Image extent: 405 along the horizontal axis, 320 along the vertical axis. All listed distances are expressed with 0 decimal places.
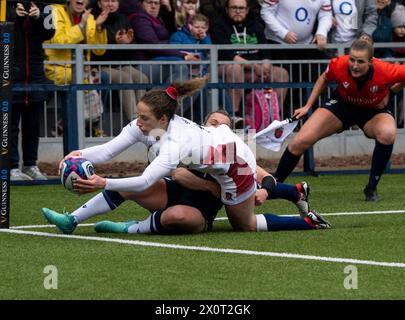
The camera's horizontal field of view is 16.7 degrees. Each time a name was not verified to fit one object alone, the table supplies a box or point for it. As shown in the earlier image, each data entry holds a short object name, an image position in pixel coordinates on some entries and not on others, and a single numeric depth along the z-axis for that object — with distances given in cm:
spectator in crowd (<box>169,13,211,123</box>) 1756
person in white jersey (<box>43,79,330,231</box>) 1050
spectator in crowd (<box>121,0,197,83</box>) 1764
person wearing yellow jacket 1719
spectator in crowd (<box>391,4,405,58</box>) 1966
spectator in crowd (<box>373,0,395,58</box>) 1942
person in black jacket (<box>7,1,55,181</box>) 1603
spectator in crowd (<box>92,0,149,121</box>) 1747
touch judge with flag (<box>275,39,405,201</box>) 1412
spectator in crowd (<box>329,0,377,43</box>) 1888
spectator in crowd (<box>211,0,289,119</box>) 1794
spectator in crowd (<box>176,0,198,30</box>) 1839
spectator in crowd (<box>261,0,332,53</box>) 1830
